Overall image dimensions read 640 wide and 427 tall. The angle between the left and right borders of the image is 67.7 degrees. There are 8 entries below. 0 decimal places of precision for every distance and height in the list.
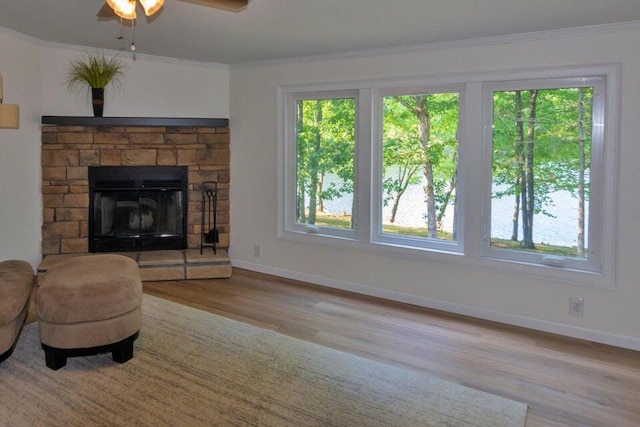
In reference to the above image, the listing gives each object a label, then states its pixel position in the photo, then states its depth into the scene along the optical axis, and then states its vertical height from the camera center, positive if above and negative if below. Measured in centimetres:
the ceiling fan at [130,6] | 208 +87
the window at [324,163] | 457 +42
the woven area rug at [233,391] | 233 -101
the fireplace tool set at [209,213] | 520 -10
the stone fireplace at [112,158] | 471 +47
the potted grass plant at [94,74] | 459 +126
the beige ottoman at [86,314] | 268 -63
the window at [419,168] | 403 +33
